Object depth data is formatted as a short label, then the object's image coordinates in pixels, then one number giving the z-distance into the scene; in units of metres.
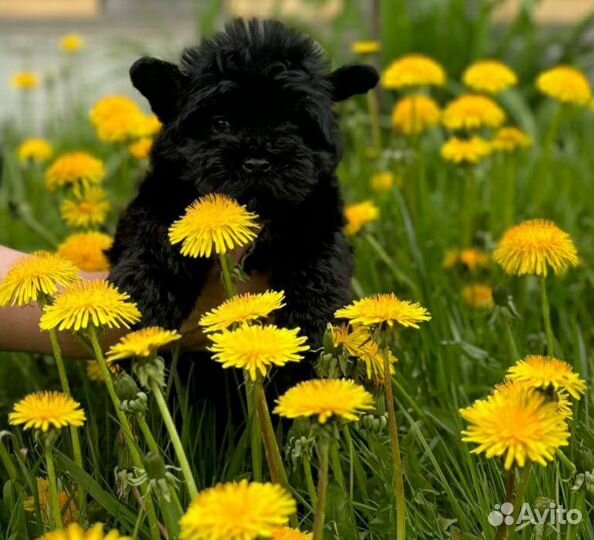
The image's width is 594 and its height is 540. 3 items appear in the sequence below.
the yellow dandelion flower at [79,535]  0.94
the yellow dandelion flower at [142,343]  1.17
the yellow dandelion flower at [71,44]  3.61
